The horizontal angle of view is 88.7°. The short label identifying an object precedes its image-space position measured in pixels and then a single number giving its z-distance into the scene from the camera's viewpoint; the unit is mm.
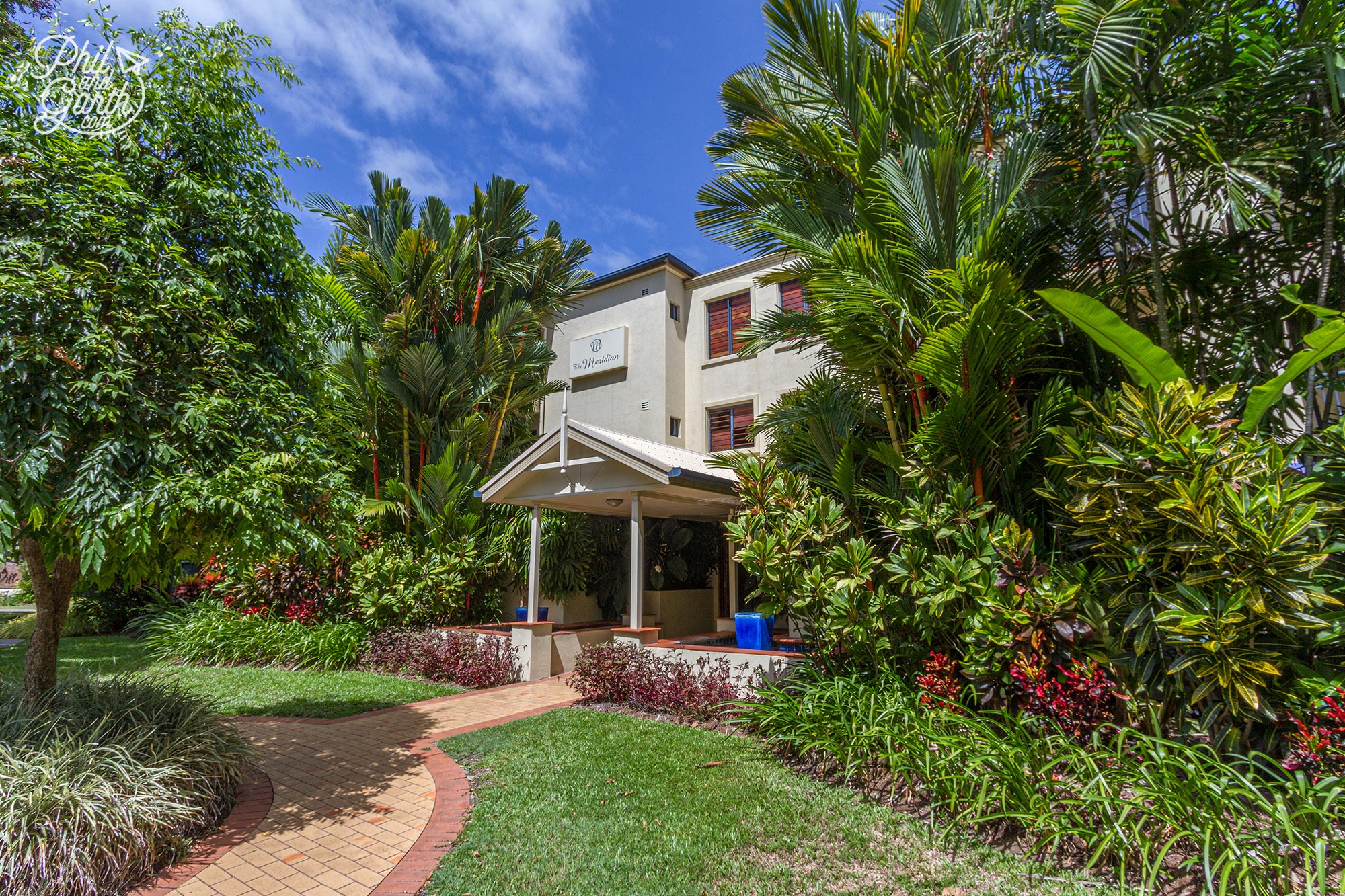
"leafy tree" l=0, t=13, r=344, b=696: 4324
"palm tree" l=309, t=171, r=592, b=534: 13711
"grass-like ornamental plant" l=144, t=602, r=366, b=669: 12016
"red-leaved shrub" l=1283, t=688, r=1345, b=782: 4164
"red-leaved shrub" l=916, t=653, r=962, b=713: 6008
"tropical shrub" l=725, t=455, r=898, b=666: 6617
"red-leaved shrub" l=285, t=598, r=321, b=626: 12945
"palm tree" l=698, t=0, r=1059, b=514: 6027
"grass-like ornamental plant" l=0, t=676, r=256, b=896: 4027
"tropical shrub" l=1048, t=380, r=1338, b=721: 4344
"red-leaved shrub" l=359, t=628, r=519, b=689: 11031
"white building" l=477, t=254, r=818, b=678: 10633
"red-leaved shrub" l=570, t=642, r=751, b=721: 8141
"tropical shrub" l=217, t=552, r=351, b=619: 13031
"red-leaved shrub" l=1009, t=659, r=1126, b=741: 5258
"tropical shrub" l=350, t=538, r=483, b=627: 12398
